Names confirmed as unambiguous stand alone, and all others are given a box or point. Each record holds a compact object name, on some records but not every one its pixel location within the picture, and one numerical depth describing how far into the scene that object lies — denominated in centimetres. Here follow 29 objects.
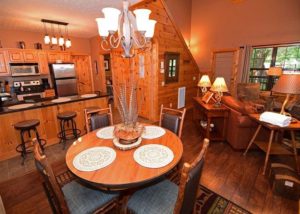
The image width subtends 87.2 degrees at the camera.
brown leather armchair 274
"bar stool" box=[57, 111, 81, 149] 302
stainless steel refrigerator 519
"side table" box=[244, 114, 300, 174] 216
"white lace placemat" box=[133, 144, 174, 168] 134
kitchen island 275
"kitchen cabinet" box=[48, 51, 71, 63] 509
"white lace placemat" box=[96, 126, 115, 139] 187
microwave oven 450
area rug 174
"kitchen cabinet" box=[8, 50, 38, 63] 440
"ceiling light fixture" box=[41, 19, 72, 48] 384
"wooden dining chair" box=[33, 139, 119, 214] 107
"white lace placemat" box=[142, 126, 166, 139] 185
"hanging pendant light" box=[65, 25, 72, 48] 410
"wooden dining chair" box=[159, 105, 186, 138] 214
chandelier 164
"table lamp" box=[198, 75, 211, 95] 384
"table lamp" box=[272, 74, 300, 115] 207
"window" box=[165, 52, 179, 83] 452
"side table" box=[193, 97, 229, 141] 312
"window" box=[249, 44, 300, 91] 479
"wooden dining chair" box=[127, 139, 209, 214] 97
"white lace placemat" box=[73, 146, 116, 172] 131
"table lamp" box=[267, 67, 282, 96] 471
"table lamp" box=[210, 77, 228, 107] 316
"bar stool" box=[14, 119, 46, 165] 256
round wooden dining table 116
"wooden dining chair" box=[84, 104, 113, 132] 222
